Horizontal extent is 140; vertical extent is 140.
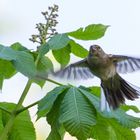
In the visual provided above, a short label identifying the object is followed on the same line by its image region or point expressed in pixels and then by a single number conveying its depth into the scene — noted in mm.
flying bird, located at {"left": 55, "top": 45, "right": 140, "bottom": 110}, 5164
